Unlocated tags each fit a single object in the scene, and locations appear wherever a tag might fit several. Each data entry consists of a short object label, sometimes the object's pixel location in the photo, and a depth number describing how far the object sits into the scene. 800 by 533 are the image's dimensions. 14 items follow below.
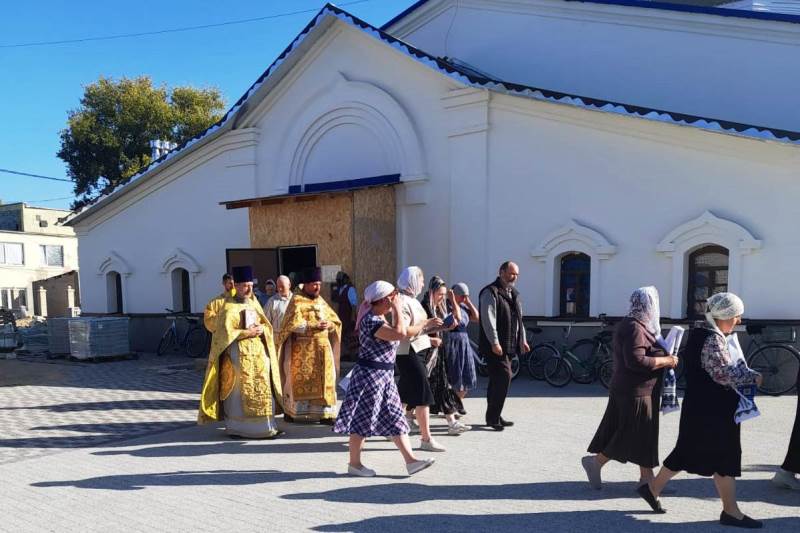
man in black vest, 6.77
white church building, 9.53
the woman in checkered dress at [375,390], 5.25
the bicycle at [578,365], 10.01
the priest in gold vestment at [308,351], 7.07
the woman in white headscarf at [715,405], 4.14
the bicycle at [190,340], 15.17
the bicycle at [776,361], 8.74
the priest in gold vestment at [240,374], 6.73
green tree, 27.67
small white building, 38.78
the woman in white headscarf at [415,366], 5.79
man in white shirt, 8.00
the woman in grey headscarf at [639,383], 4.43
